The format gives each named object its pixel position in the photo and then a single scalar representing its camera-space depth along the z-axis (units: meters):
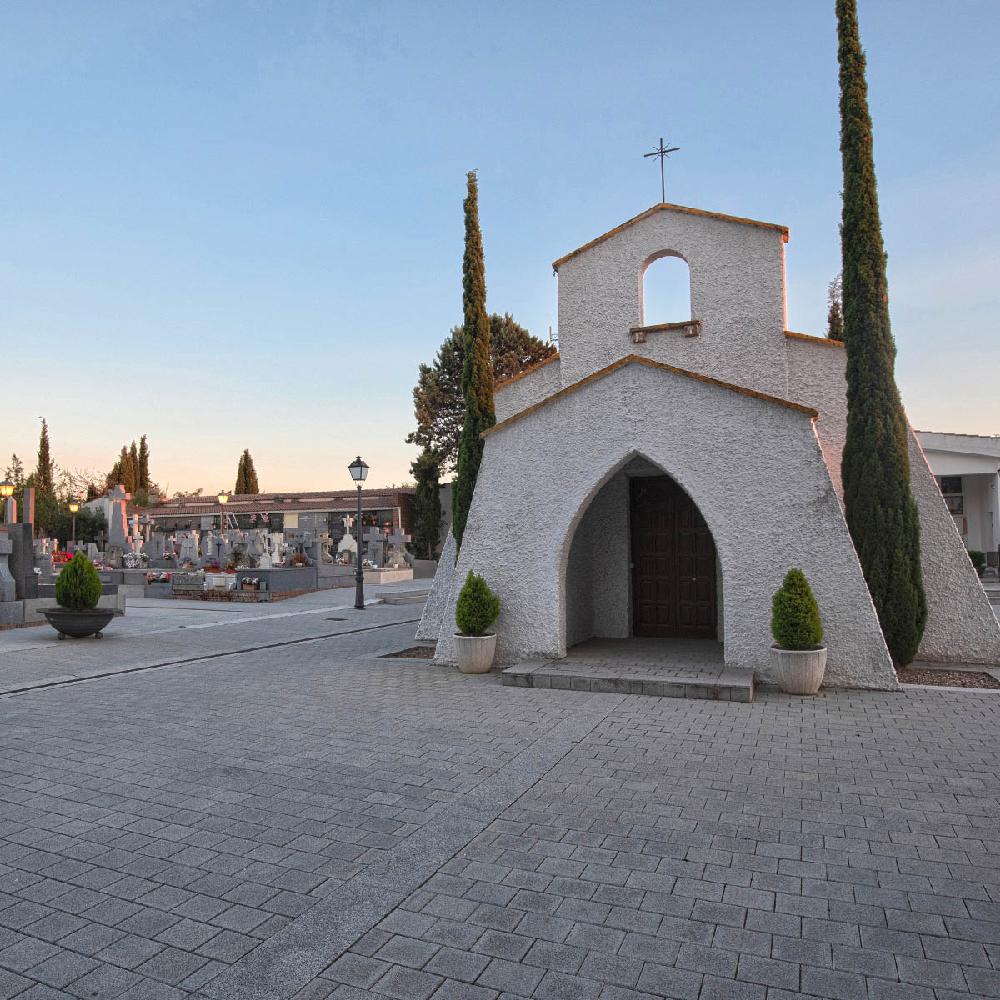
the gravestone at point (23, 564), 18.09
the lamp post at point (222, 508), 35.00
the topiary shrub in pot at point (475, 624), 9.80
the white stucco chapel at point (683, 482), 8.85
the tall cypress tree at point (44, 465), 61.25
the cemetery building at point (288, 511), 42.25
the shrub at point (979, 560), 22.55
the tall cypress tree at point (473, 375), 11.97
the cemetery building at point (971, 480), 24.62
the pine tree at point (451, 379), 41.59
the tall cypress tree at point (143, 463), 72.00
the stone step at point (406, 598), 22.58
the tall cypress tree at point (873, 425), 9.54
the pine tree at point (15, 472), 53.59
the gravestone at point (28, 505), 19.94
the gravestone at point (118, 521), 33.69
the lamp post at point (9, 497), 21.42
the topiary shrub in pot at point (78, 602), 13.70
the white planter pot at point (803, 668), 8.16
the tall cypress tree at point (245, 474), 60.75
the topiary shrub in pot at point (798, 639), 8.17
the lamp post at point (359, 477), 20.28
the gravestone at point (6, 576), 17.05
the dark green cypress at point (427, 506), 39.53
